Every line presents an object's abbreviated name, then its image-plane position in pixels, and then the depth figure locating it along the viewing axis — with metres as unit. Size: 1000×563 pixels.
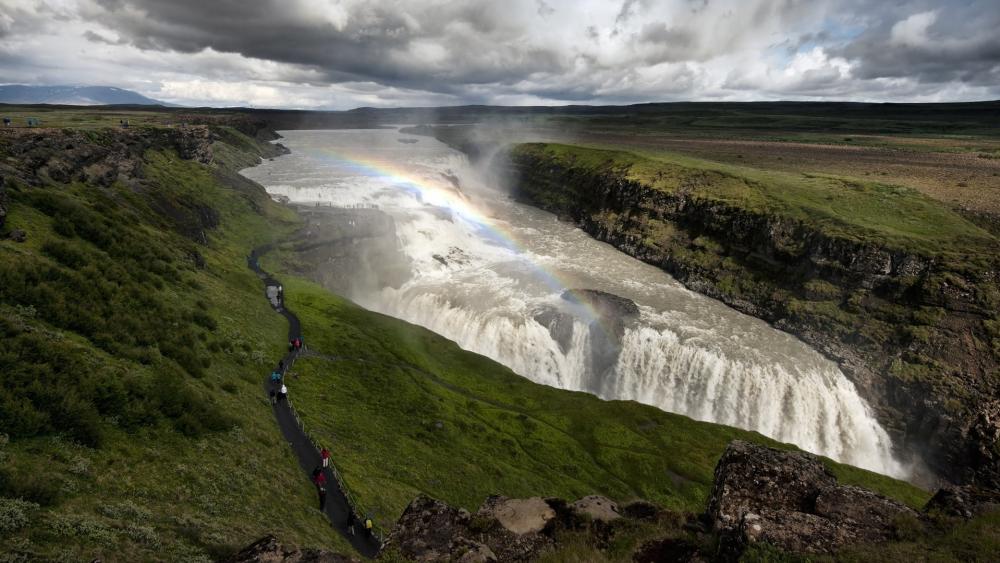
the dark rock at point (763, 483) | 14.59
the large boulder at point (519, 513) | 15.83
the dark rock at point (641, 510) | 16.52
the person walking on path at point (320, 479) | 27.18
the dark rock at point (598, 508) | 16.12
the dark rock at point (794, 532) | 11.56
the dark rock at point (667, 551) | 13.25
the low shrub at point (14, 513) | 11.83
